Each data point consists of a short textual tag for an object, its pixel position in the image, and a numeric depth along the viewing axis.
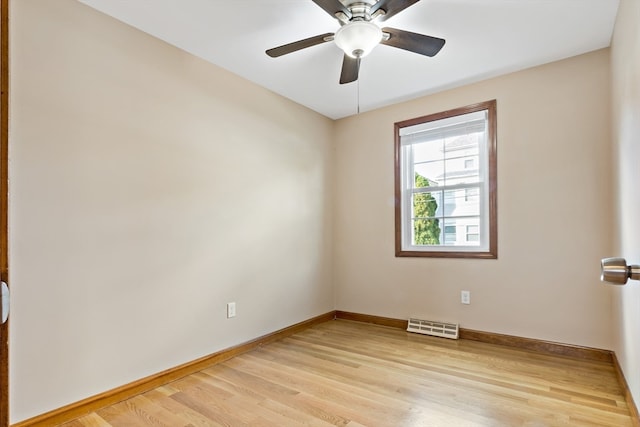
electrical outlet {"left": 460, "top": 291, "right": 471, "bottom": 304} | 3.18
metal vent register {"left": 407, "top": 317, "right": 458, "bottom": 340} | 3.21
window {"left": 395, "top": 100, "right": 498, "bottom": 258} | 3.14
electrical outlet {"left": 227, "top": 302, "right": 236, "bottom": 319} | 2.80
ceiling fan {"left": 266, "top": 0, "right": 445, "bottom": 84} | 1.84
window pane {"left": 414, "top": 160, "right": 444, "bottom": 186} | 3.46
